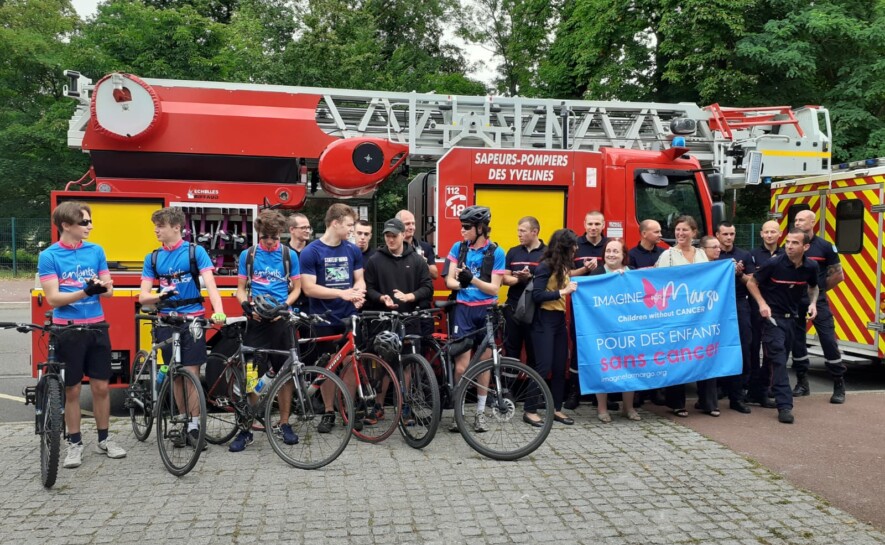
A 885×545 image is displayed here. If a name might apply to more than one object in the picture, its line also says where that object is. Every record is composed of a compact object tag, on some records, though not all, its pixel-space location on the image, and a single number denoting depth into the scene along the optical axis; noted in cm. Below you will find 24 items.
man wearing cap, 634
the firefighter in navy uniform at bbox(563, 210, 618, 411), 718
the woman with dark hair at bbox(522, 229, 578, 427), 654
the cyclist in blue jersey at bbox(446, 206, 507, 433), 636
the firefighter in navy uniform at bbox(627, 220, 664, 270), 726
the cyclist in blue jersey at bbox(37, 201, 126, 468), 530
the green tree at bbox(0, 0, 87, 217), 2541
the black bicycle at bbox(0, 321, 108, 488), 493
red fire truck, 738
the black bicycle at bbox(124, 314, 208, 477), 516
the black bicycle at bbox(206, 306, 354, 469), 540
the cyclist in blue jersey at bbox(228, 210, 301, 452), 584
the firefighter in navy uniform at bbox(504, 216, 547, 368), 683
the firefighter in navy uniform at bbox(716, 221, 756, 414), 725
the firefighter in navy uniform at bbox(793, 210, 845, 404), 764
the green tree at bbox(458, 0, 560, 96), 2508
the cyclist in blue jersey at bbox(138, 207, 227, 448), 563
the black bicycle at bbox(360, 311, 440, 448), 569
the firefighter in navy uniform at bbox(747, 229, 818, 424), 708
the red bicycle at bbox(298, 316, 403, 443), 579
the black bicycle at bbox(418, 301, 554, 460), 562
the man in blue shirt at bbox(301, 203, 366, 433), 607
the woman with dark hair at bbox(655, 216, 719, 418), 709
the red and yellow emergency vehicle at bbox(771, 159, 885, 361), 873
